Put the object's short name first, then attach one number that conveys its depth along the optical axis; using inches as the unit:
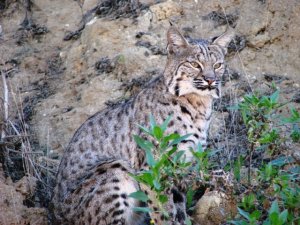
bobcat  512.7
